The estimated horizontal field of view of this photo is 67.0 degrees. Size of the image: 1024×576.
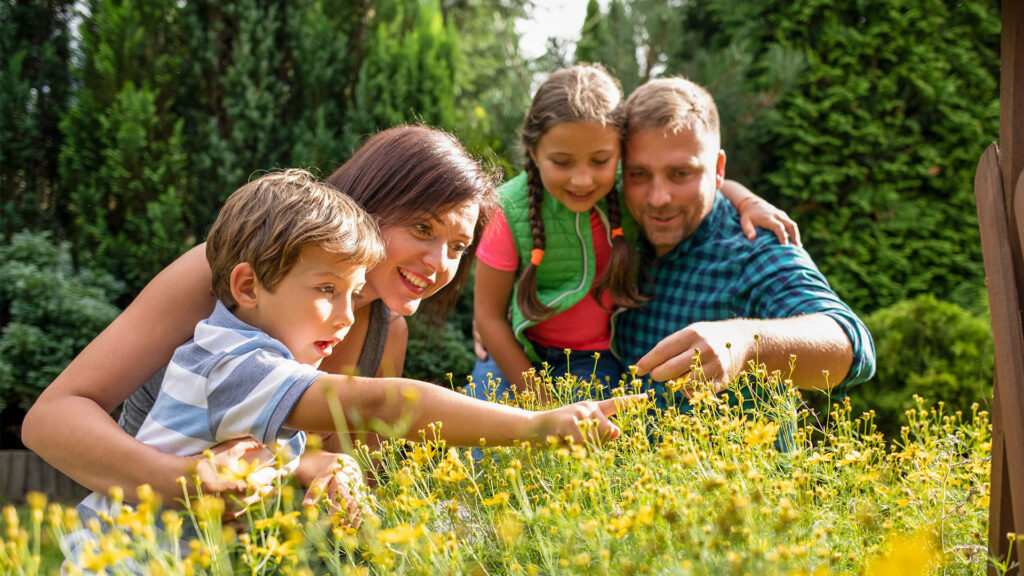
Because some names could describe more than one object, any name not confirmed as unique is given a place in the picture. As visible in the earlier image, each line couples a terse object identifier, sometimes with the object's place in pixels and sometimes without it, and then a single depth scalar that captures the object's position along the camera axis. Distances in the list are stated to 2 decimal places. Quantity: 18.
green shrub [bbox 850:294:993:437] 4.53
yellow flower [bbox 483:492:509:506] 1.29
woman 1.96
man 2.69
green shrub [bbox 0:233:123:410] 4.18
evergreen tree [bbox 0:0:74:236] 4.79
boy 1.68
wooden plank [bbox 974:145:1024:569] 1.39
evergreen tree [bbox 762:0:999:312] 5.90
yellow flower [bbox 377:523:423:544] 1.16
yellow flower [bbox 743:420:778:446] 1.42
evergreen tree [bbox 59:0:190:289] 4.66
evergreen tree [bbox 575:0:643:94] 5.92
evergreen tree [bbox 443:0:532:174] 5.68
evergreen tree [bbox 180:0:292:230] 4.99
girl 3.23
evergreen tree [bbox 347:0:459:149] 5.25
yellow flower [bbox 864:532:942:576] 0.96
